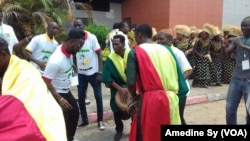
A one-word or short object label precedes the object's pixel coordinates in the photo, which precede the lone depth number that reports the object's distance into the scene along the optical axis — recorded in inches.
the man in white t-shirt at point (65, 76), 99.5
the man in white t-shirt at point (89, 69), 139.7
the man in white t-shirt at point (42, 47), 133.9
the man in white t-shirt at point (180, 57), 102.2
